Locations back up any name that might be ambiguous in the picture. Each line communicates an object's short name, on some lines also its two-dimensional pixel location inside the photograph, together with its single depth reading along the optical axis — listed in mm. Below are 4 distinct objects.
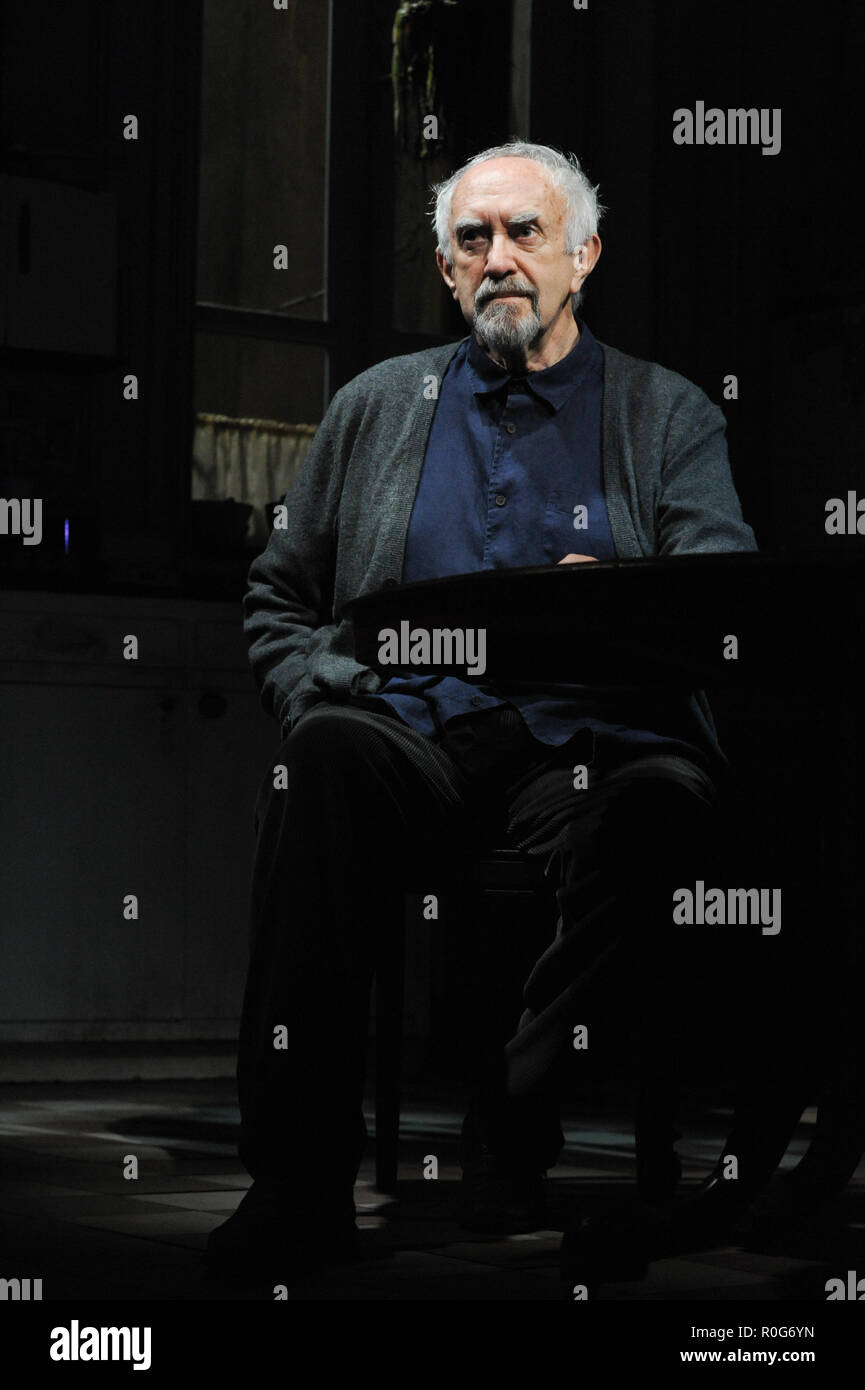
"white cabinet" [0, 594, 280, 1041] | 8266
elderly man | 3734
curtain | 9937
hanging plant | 9852
